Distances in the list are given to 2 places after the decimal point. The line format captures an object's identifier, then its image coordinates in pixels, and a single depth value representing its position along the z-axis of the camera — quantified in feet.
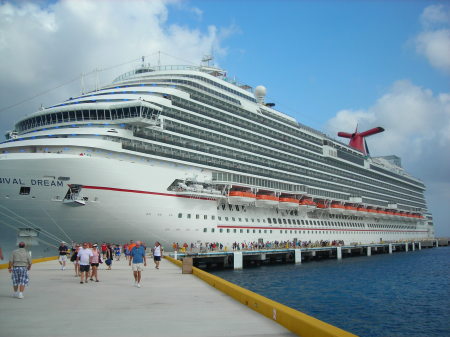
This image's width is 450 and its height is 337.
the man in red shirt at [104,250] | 84.18
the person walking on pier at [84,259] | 44.45
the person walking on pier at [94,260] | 46.75
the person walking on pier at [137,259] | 42.86
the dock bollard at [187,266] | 57.62
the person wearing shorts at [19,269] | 33.22
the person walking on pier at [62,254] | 59.52
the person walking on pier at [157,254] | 63.89
